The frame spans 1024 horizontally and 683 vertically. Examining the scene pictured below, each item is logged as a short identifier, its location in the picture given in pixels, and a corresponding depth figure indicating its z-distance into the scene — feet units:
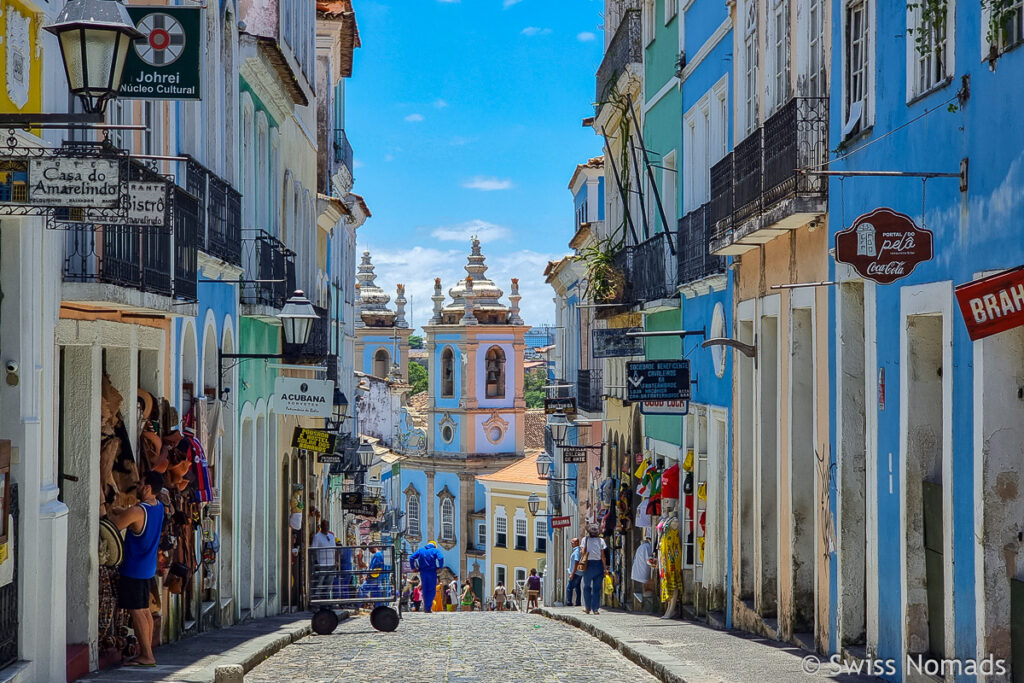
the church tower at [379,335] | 258.98
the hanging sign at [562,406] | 112.27
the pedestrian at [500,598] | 135.27
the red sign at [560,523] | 120.16
